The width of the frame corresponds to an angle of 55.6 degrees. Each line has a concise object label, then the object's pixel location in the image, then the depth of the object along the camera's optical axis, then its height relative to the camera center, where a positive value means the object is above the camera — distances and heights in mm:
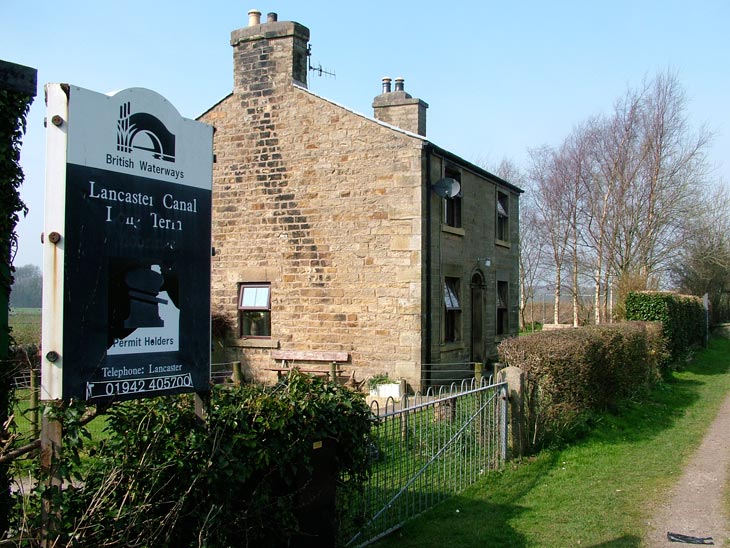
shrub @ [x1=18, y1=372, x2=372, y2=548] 3896 -973
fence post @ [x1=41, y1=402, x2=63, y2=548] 3607 -815
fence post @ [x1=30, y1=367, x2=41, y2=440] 3679 -747
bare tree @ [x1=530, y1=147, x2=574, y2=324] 42562 +6498
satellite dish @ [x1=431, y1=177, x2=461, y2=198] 16047 +2987
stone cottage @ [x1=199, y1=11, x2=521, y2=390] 16172 +2049
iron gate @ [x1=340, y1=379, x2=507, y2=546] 6574 -1628
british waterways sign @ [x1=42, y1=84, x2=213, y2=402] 3797 +405
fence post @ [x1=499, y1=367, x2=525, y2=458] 9797 -1310
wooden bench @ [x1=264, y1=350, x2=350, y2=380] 16641 -1054
